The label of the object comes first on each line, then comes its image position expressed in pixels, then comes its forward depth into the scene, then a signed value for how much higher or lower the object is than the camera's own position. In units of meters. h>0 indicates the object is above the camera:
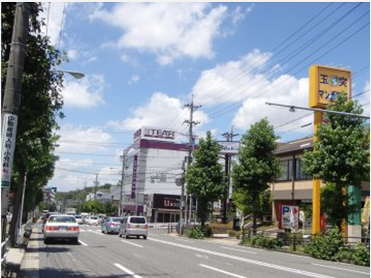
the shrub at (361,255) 21.38 -1.32
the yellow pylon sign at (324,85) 30.86 +8.57
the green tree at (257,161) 33.69 +3.95
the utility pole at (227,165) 44.25 +5.96
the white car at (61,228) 25.83 -0.94
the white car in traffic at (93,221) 72.41 -1.39
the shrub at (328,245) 23.47 -1.02
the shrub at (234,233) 42.58 -1.35
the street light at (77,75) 15.91 +4.31
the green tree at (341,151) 23.56 +3.41
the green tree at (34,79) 9.75 +2.63
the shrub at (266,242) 29.89 -1.35
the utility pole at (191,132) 48.21 +8.25
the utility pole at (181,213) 47.50 +0.25
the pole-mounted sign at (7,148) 8.05 +0.95
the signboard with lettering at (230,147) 58.02 +8.26
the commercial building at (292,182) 46.09 +3.75
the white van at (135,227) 35.75 -0.94
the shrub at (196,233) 42.47 -1.39
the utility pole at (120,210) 87.36 +0.46
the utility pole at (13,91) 8.12 +1.95
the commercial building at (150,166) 97.38 +9.55
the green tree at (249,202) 44.91 +1.57
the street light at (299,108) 20.75 +4.64
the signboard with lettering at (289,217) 30.54 +0.24
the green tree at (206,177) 42.97 +3.39
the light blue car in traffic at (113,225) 42.88 -1.06
